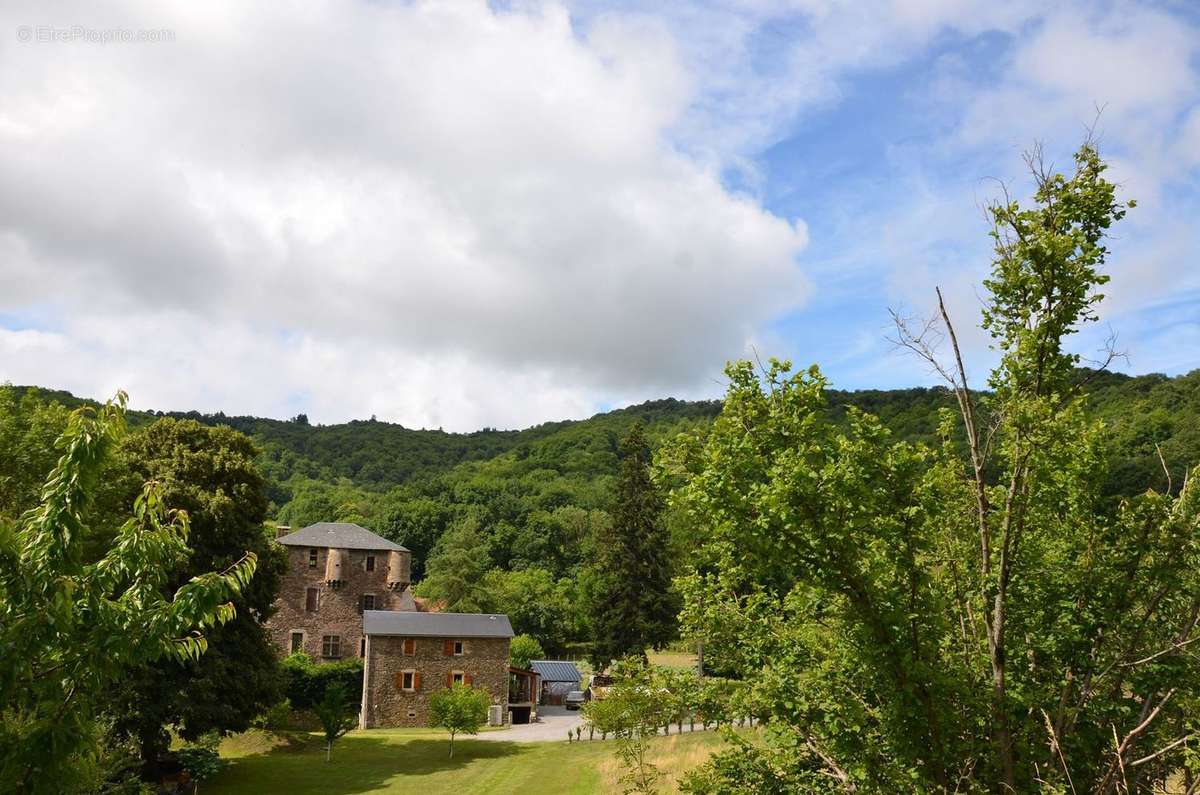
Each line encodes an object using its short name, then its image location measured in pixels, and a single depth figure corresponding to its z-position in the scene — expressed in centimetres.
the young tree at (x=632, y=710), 1019
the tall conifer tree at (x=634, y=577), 4609
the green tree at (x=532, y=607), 6488
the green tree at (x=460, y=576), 6334
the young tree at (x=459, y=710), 3300
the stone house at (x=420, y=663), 4125
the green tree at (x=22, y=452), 2303
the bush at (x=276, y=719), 3501
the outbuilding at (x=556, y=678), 5119
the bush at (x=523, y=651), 5528
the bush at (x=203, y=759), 2650
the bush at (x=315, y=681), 4172
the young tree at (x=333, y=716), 3222
